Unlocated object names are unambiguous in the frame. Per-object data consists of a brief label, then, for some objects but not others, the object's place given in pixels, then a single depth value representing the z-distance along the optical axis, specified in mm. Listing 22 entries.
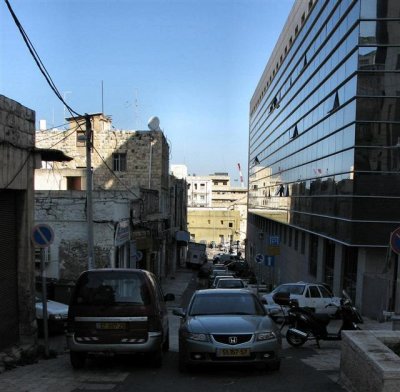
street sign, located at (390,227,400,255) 10523
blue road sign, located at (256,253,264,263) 36406
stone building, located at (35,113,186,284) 23344
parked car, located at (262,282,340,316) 20500
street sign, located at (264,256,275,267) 36597
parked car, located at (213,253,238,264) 74450
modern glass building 21969
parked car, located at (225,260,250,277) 56600
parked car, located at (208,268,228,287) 44625
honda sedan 7926
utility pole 16878
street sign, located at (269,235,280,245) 34531
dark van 8336
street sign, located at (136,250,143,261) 28062
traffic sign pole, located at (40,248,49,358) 9828
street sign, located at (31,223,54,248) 10031
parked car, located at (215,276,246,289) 27392
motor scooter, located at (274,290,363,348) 11234
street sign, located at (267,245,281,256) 33619
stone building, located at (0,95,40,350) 9516
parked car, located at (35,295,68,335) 14202
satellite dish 42275
